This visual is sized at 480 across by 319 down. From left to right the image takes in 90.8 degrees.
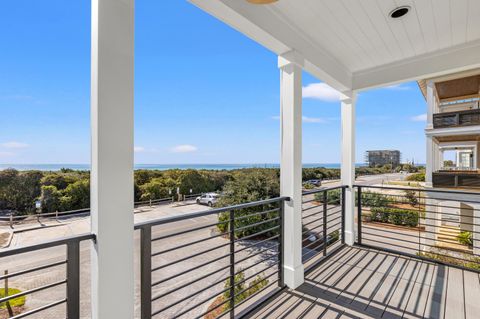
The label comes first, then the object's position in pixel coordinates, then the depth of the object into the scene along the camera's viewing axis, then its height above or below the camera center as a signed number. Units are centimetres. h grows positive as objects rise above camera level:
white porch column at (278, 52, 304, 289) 211 -3
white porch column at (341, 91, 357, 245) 312 -1
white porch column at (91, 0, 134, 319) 98 +0
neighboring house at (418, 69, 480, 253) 579 +83
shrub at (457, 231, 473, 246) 571 -201
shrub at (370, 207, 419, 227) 790 -211
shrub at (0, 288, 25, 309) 430 -261
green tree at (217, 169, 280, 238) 885 -116
